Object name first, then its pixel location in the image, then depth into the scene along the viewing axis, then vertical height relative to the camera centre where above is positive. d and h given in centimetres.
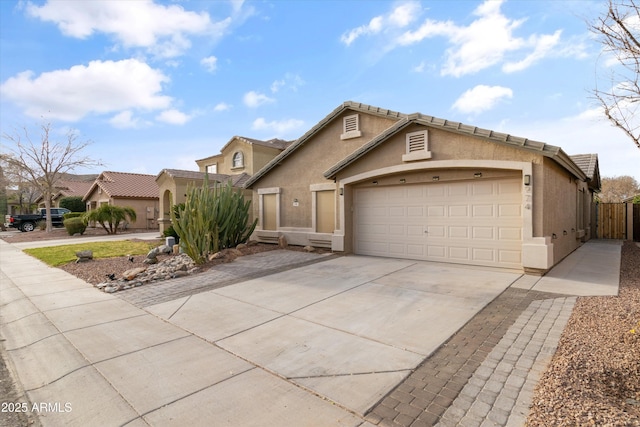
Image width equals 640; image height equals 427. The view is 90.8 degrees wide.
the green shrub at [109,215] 2248 -27
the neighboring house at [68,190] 3691 +258
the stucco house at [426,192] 841 +49
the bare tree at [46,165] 2473 +375
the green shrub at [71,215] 2672 -30
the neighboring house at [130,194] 2750 +148
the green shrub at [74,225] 2227 -95
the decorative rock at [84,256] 1144 -163
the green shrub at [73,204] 3441 +83
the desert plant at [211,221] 1021 -42
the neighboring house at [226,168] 1955 +346
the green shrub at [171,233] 1664 -124
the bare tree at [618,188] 3384 +176
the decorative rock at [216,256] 1073 -160
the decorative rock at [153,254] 1111 -155
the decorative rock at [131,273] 859 -174
